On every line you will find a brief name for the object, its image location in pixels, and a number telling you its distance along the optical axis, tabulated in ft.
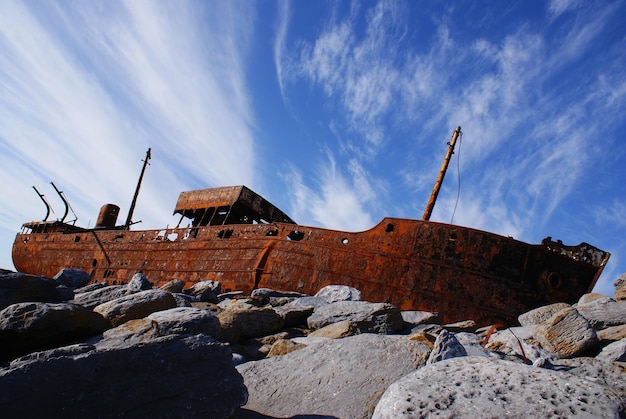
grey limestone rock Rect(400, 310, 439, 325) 18.37
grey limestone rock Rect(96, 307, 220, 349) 10.96
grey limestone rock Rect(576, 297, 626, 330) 14.49
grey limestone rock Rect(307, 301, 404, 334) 14.88
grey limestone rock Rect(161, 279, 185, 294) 23.99
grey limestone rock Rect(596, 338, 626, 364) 10.54
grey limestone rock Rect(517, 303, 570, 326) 15.93
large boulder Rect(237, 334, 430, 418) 8.21
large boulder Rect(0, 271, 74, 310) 15.96
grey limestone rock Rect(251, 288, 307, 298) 23.88
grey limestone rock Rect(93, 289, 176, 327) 13.92
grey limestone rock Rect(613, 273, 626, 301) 18.02
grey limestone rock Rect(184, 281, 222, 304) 23.75
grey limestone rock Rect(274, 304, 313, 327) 16.86
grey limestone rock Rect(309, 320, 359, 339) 13.98
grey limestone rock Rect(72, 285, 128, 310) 18.33
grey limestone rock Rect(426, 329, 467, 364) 9.16
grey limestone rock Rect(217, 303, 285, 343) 13.92
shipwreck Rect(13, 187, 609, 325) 25.82
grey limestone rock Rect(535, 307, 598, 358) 11.47
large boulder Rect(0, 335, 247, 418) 5.54
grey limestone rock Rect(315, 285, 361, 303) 22.97
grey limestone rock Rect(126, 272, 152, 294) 21.63
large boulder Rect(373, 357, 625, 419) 6.09
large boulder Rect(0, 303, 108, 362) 10.16
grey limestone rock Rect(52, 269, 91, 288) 30.27
